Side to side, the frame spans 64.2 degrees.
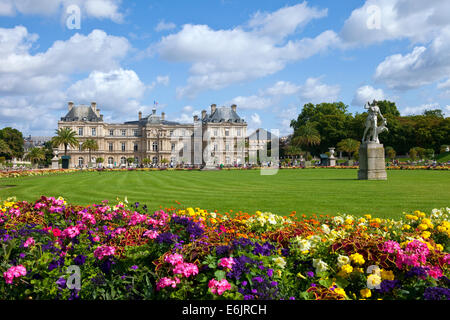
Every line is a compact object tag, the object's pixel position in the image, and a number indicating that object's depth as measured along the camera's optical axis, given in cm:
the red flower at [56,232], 488
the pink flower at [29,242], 421
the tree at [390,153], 6812
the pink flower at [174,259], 350
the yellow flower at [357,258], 371
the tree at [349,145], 7281
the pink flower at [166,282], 333
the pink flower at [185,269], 338
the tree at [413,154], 6569
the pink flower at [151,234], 459
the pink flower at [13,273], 347
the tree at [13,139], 10231
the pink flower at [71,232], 484
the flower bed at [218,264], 338
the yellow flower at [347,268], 360
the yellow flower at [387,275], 358
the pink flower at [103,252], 409
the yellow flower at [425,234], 487
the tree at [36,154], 8994
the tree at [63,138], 7062
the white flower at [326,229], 515
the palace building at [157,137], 10612
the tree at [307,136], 8004
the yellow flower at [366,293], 339
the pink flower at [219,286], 312
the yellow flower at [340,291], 330
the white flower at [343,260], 375
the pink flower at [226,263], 340
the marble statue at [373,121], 2431
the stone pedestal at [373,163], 2405
